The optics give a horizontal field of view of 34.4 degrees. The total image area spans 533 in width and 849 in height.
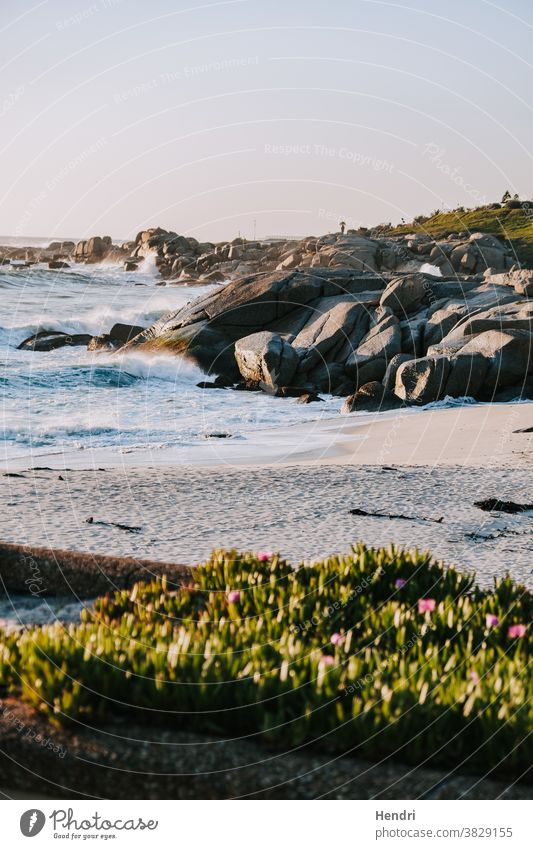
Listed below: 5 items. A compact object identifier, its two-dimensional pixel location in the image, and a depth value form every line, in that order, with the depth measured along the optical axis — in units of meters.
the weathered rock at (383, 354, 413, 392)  27.90
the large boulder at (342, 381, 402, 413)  25.84
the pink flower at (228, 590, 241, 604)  7.34
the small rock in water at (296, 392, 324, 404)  27.28
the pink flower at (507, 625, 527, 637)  6.43
